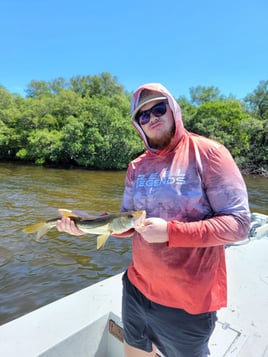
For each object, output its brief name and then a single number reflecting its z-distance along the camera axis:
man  1.33
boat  1.92
